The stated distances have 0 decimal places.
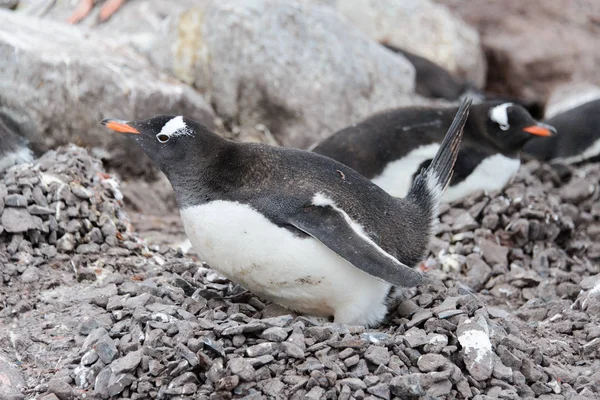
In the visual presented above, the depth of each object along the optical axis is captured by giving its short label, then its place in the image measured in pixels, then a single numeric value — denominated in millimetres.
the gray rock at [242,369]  5707
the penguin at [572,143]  13344
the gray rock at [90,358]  6020
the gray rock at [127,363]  5770
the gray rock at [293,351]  5883
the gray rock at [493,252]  9805
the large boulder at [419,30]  19781
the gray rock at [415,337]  6184
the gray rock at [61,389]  5789
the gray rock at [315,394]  5645
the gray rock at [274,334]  6020
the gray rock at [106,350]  5992
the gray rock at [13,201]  8234
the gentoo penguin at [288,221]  6457
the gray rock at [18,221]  8047
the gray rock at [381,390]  5746
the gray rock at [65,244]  8312
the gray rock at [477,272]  9445
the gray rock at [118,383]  5719
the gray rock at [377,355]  5969
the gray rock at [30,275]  7674
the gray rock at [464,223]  10289
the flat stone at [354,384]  5754
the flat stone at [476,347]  6051
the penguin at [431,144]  10594
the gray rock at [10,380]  5906
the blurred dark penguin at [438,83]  16937
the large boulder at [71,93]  11305
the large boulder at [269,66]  13898
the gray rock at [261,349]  5891
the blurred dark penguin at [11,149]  9344
